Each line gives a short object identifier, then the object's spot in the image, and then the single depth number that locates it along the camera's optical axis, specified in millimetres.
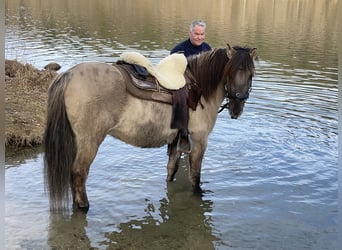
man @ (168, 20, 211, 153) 4711
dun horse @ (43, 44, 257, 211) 4184
